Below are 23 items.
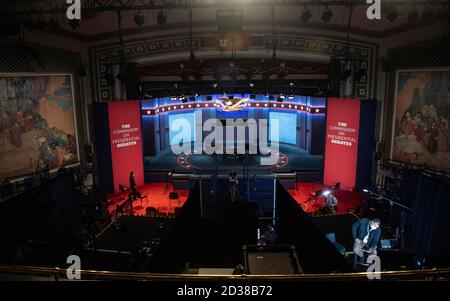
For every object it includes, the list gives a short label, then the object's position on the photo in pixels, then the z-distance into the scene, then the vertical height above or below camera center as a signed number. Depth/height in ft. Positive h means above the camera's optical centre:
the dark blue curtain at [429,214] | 25.88 -9.36
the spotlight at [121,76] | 39.04 +2.42
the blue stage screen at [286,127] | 68.49 -5.95
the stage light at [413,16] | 29.37 +6.65
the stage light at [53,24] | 30.21 +6.46
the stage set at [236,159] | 42.96 -9.77
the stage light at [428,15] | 28.16 +6.46
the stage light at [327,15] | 28.91 +6.68
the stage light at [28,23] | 29.45 +6.30
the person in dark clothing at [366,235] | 24.53 -9.98
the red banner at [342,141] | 45.24 -5.99
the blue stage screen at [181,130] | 67.87 -5.89
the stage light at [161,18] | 29.05 +6.58
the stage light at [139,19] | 29.90 +6.70
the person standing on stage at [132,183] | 43.42 -10.47
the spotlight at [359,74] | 37.29 +2.34
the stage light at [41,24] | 29.96 +6.33
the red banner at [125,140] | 46.01 -5.72
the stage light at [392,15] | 27.99 +6.44
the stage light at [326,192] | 38.40 -10.51
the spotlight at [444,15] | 27.88 +6.41
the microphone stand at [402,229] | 30.04 -11.35
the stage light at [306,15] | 29.53 +6.82
